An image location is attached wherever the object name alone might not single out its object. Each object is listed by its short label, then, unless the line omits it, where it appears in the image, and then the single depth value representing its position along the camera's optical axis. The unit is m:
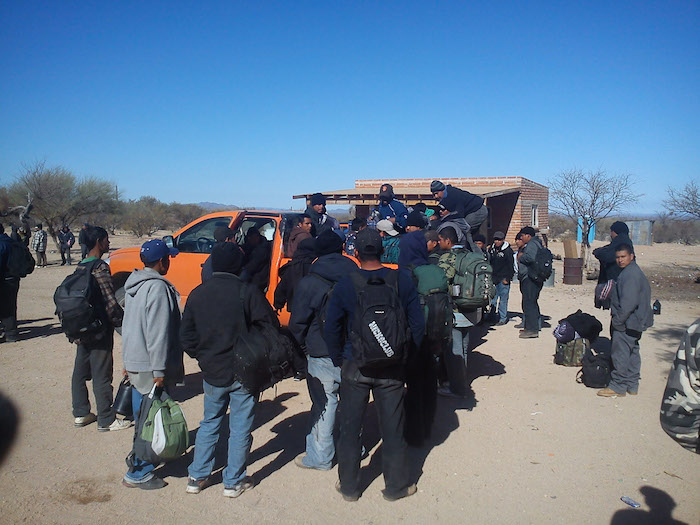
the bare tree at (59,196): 27.31
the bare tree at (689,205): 20.52
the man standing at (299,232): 6.51
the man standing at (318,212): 7.68
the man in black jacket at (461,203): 7.37
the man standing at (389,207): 8.28
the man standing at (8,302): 8.45
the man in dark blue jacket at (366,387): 3.76
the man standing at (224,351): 3.76
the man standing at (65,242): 21.27
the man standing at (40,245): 19.16
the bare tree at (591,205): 19.39
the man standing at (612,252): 7.31
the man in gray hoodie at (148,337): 3.96
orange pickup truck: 7.38
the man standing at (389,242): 7.08
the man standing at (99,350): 4.86
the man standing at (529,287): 8.60
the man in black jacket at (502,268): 9.84
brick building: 21.07
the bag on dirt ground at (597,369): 6.31
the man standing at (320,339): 4.22
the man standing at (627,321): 5.83
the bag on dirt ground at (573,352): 7.13
